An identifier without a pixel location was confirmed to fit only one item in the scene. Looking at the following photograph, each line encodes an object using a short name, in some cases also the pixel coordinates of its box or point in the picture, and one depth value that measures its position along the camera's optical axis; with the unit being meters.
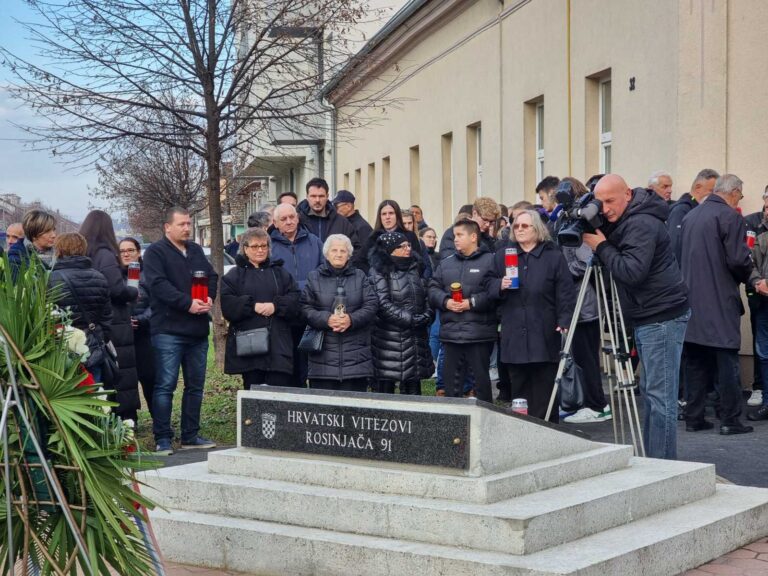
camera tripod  7.96
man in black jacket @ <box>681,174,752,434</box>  10.04
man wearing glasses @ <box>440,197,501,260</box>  11.91
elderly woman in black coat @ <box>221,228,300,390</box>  9.69
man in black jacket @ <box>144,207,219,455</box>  9.63
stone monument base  5.73
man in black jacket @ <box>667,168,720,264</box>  11.04
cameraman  7.58
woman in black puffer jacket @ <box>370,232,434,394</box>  10.16
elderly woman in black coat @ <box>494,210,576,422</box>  9.45
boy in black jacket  9.98
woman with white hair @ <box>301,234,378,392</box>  9.52
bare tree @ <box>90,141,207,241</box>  40.56
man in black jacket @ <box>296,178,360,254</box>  11.52
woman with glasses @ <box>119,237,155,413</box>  10.52
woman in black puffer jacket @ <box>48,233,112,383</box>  8.68
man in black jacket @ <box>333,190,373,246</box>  11.96
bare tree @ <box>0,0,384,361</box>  14.80
